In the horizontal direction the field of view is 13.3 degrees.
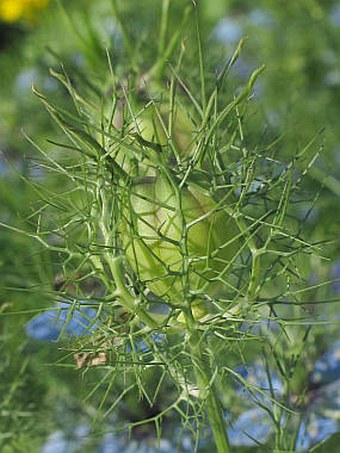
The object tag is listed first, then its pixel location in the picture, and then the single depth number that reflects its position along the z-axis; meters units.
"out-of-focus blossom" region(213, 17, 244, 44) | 0.62
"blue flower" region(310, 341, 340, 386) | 0.31
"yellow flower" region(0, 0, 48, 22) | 0.76
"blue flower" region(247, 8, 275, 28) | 0.61
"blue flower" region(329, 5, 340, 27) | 0.55
